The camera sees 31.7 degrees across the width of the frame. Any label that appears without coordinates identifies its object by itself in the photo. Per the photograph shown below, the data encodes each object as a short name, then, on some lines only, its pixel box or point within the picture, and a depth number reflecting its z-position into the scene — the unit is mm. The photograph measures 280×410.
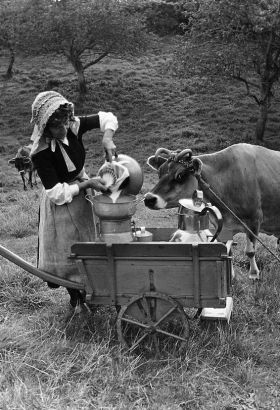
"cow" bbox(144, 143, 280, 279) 4258
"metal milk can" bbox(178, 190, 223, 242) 3438
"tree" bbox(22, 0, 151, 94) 20000
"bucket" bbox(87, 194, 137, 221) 3293
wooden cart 3137
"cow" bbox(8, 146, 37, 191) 13078
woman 3266
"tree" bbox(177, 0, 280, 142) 14906
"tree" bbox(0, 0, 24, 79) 22234
